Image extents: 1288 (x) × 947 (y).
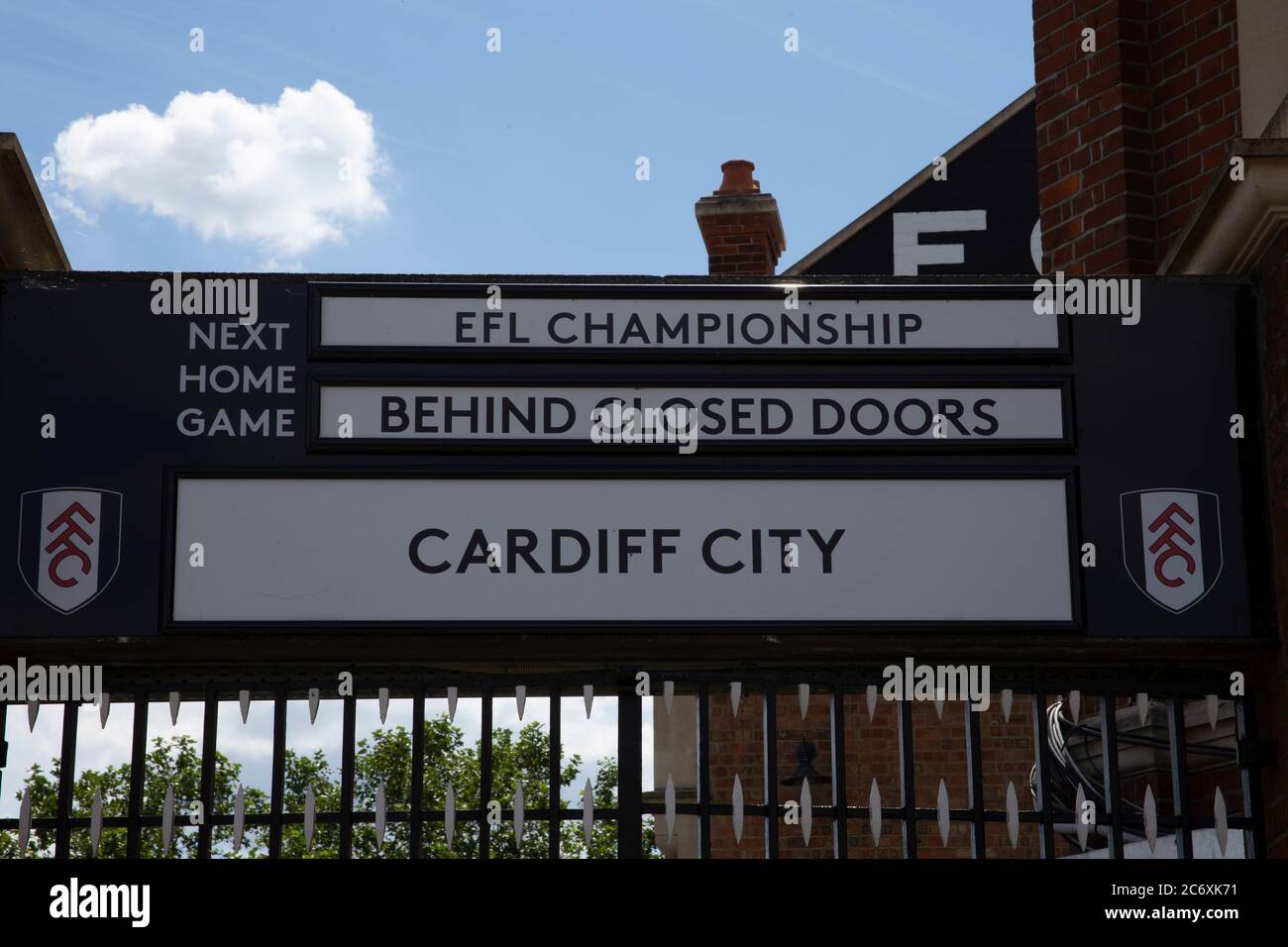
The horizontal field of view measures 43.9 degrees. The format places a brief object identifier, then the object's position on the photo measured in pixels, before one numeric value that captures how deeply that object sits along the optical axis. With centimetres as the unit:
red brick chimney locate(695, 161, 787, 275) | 1750
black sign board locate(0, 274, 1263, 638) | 585
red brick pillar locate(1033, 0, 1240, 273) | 784
